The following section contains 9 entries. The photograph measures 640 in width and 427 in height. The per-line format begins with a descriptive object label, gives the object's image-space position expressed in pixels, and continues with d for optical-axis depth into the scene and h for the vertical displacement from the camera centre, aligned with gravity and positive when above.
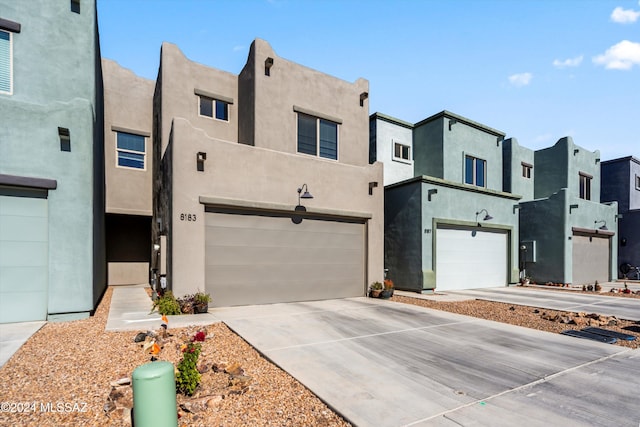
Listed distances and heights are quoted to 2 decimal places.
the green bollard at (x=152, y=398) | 3.20 -1.86
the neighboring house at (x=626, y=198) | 25.34 +1.00
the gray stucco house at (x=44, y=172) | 7.60 +0.91
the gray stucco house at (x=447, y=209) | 14.60 +0.04
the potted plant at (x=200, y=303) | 8.96 -2.56
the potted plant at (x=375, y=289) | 12.45 -3.05
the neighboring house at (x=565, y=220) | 18.80 -0.61
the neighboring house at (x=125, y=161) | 14.79 +2.24
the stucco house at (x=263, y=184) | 9.56 +0.86
